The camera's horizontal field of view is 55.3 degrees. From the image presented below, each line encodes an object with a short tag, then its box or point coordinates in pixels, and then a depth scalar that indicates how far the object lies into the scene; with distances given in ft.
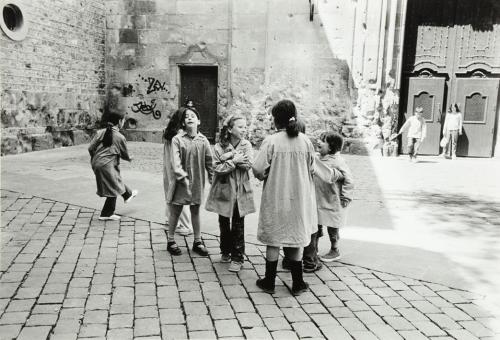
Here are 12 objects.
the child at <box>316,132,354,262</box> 15.06
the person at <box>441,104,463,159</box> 42.29
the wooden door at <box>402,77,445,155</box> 44.14
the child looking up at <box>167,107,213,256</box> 15.64
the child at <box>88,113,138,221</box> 19.49
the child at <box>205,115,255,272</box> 14.37
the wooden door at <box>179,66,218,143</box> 48.60
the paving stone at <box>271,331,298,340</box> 10.57
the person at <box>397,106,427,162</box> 40.75
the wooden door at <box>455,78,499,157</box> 43.57
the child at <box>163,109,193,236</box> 16.14
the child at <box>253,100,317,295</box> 12.80
